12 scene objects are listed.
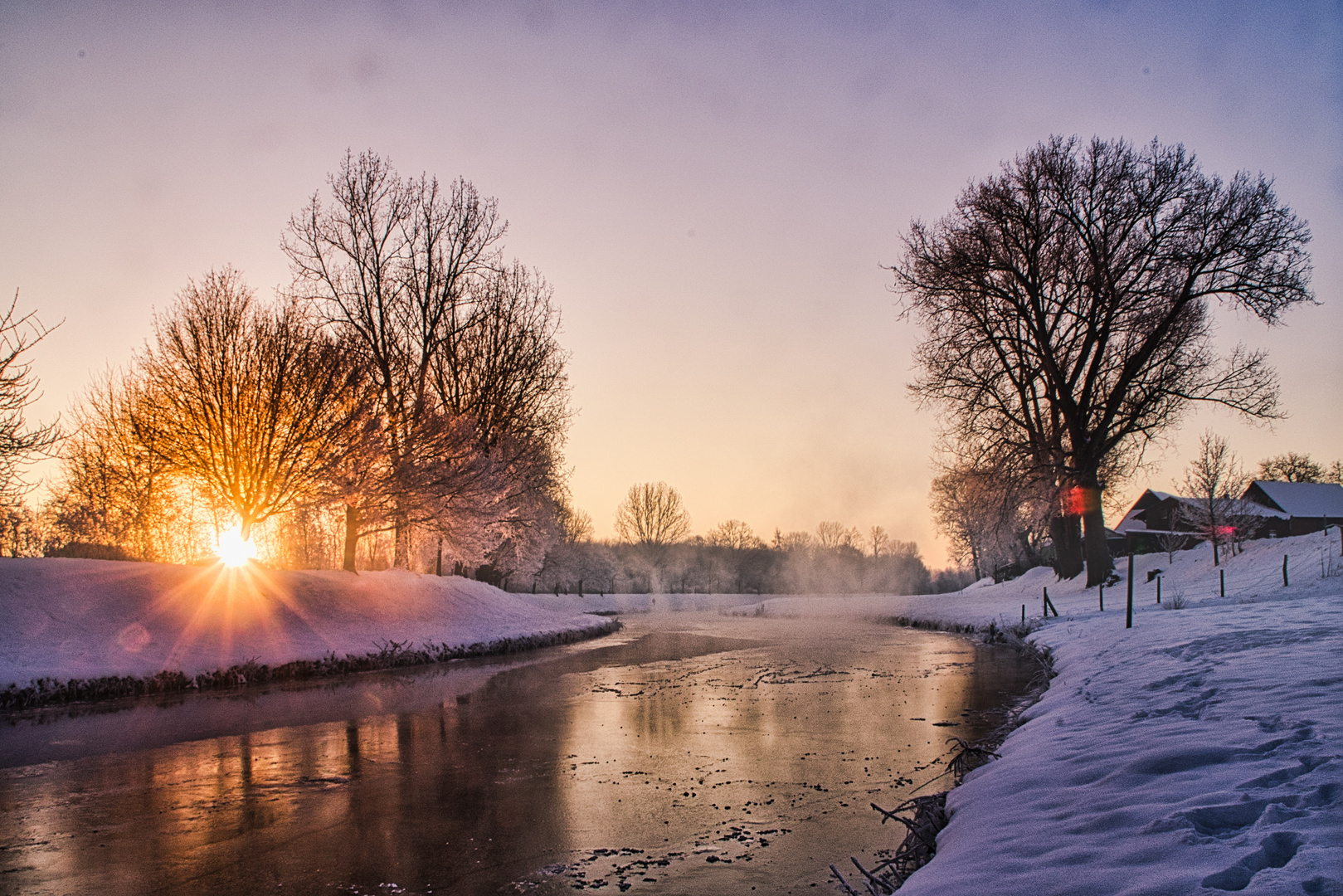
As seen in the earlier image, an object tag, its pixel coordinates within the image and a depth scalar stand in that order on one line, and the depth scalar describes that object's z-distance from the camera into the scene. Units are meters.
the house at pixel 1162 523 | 50.49
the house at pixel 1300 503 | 56.69
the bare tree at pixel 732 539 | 133.62
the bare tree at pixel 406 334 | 26.50
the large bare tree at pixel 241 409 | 22.89
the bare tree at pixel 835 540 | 150.12
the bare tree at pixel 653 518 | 106.46
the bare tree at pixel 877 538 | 158.25
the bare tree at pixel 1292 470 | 78.81
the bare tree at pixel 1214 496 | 38.69
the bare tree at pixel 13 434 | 16.55
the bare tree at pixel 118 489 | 26.09
